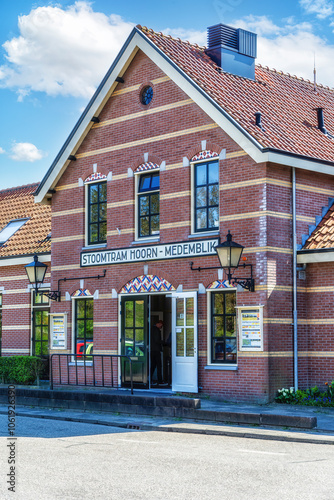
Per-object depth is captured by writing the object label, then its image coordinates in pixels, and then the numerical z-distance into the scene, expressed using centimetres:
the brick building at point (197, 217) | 1703
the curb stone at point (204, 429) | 1217
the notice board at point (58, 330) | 2158
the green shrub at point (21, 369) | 2238
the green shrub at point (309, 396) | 1594
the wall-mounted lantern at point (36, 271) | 2088
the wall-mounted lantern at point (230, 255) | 1647
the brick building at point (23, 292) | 2438
